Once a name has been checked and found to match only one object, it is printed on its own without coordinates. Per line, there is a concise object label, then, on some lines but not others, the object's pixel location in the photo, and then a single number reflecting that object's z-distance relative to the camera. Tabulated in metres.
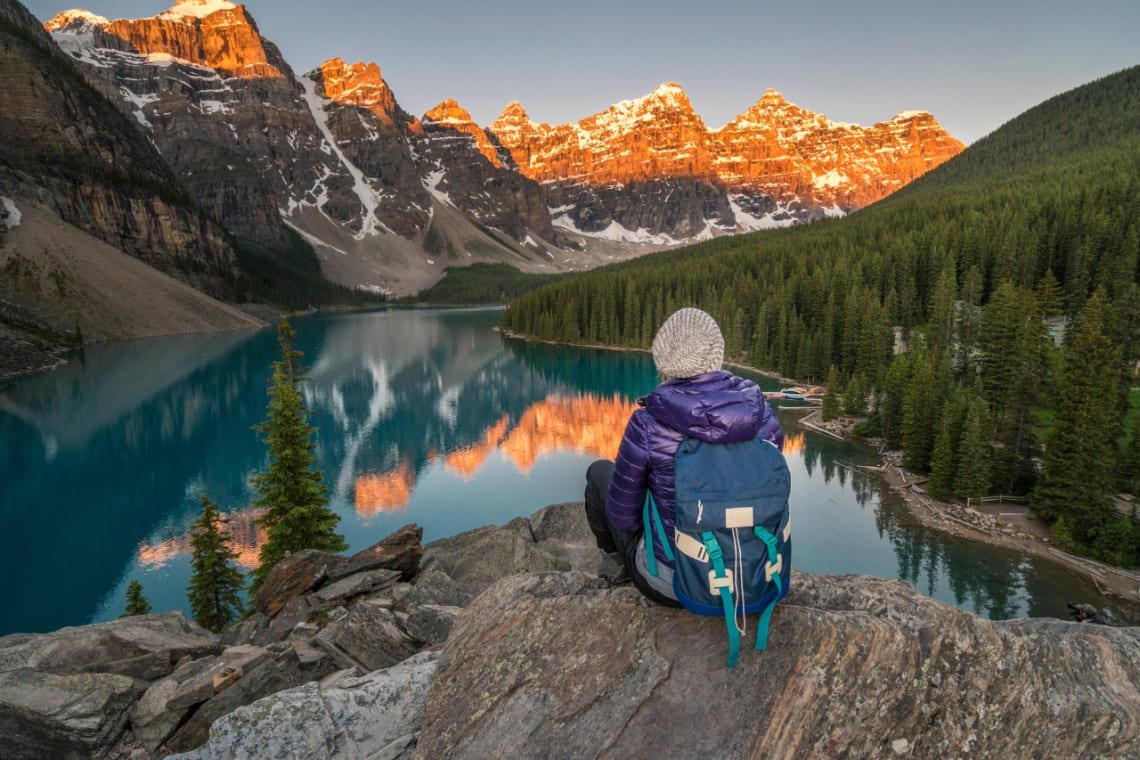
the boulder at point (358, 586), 11.73
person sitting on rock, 3.93
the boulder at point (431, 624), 8.73
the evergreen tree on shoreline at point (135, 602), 17.30
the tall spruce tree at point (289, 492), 19.20
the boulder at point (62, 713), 6.57
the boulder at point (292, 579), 12.60
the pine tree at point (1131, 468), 28.80
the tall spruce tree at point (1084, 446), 26.36
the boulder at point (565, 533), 17.34
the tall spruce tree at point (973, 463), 31.34
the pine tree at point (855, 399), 52.28
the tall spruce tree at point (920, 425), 37.28
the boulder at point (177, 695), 6.93
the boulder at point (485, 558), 14.79
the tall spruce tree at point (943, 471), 32.75
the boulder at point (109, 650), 8.30
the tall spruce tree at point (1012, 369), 33.38
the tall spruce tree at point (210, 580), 18.55
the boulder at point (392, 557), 13.23
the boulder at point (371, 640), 8.30
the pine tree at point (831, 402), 51.12
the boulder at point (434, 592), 10.88
